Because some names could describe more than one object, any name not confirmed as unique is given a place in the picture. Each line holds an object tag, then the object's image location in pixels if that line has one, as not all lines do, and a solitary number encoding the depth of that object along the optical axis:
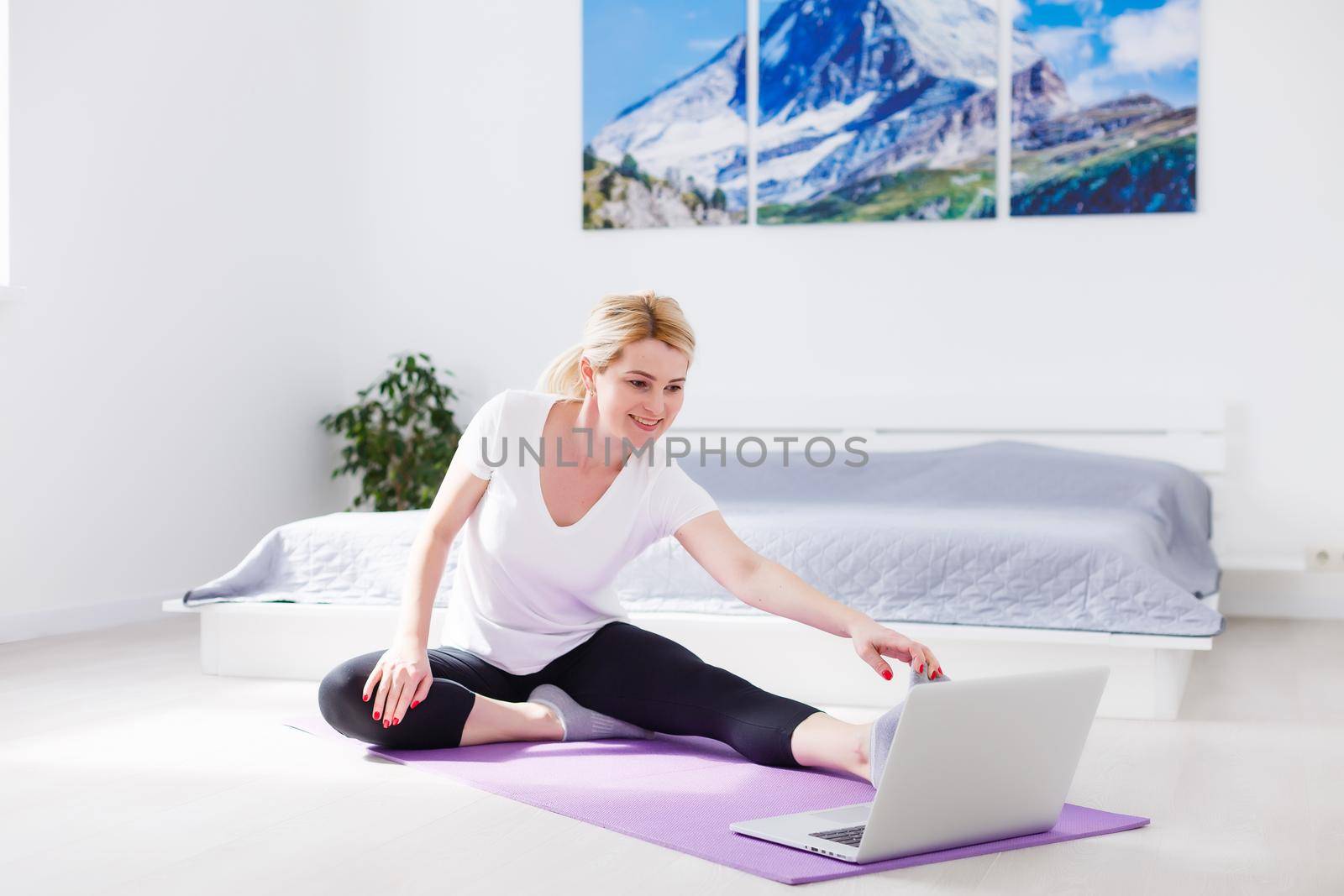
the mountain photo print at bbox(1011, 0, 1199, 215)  4.36
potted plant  4.86
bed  2.62
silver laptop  1.59
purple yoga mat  1.66
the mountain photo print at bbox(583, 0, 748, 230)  4.79
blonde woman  2.08
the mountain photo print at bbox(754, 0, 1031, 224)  4.55
